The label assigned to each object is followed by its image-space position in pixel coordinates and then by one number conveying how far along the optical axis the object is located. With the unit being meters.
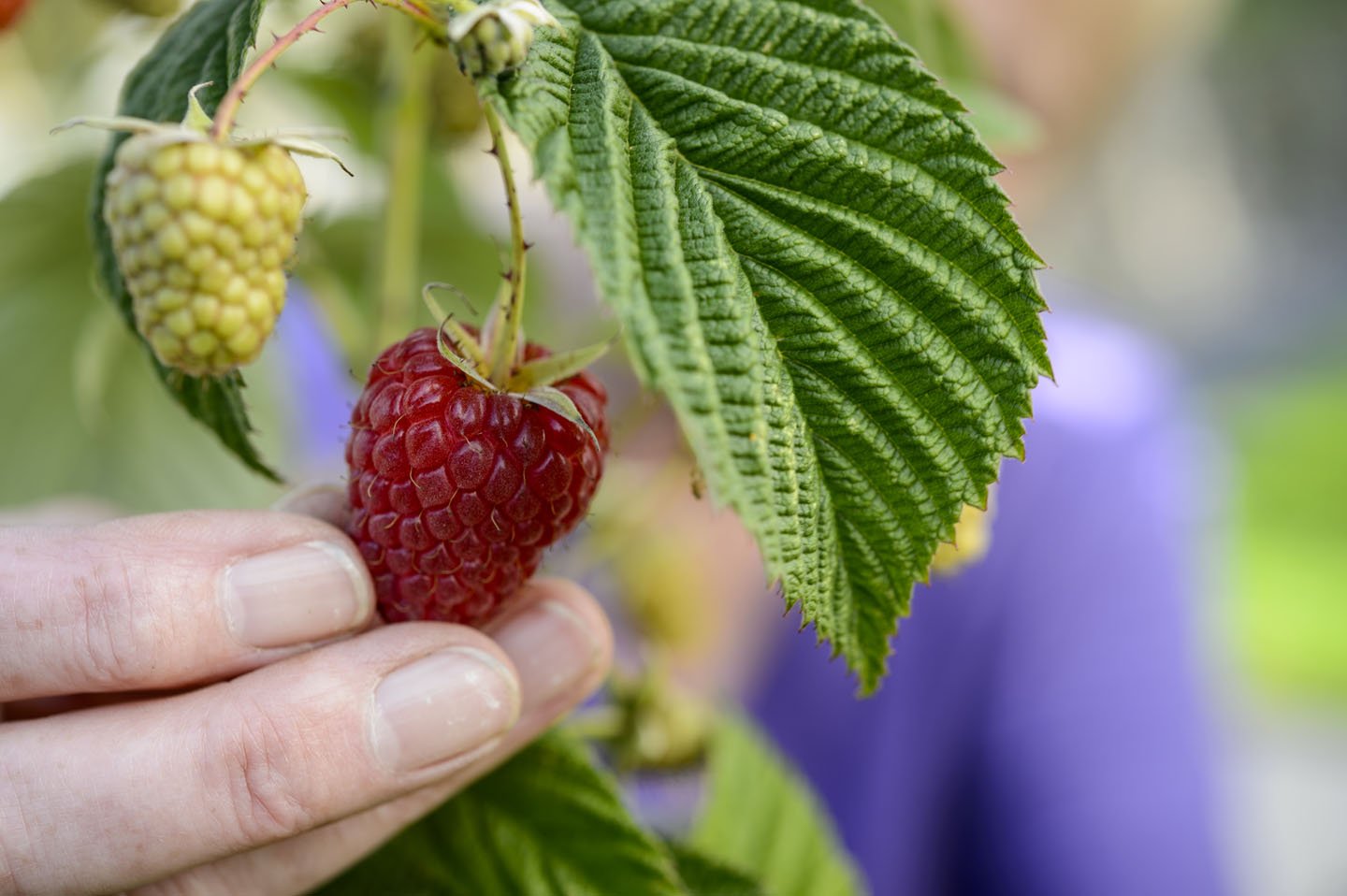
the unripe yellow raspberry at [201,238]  0.19
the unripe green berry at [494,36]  0.19
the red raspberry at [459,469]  0.22
